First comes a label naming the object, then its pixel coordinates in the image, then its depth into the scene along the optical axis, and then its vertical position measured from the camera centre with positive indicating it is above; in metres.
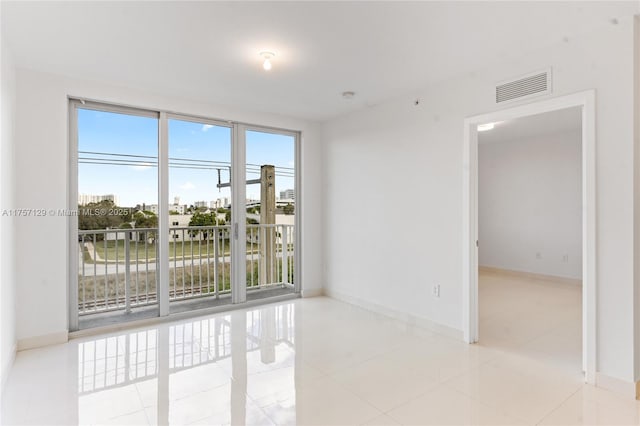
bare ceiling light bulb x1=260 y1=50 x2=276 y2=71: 2.75 +1.23
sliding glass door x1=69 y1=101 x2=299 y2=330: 3.64 -0.02
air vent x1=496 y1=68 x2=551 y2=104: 2.66 +0.98
